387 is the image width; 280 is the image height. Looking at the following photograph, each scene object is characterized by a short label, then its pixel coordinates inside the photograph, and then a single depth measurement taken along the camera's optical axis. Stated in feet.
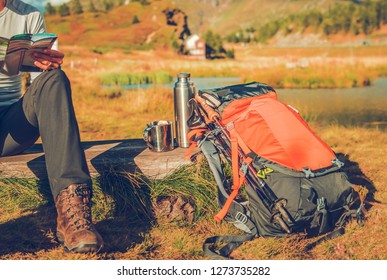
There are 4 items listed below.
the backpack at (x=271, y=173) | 8.83
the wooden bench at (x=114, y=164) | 10.56
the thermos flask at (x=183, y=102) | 11.30
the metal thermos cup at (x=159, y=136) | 11.05
